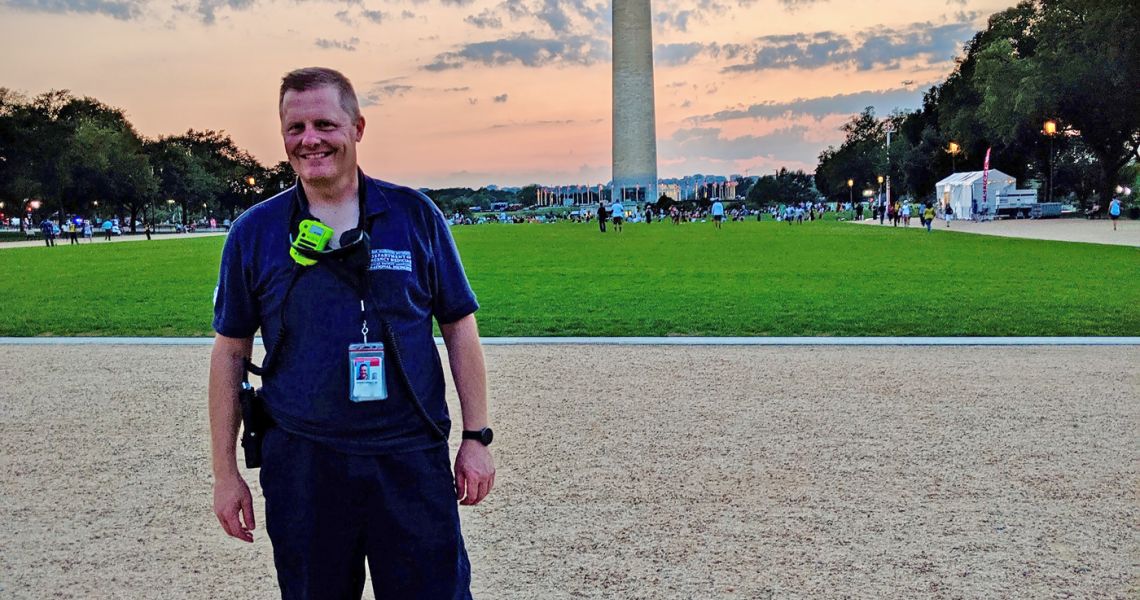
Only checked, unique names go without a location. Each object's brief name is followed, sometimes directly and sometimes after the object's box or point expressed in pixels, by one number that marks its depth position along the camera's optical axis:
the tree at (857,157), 135.25
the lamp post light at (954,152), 72.50
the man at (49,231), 56.86
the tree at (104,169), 75.62
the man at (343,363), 2.67
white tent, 63.31
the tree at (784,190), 165.62
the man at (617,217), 59.34
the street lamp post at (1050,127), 49.00
